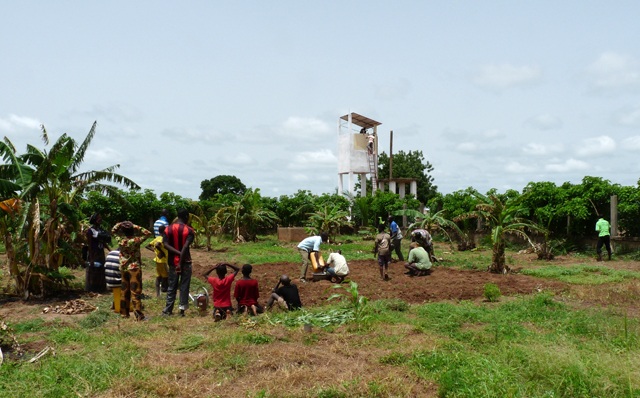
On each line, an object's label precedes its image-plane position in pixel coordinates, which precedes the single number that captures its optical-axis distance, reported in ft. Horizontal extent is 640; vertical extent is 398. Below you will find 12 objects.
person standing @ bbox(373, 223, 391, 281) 41.37
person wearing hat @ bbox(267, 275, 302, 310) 29.35
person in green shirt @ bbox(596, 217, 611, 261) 54.53
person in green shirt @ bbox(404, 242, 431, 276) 44.24
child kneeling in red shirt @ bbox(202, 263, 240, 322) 28.19
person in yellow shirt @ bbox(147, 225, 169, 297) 32.24
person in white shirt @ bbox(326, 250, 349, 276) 40.40
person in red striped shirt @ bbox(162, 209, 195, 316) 28.27
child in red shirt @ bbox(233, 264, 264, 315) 28.71
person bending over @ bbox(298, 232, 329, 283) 41.22
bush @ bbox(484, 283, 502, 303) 32.68
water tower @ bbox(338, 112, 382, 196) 118.62
